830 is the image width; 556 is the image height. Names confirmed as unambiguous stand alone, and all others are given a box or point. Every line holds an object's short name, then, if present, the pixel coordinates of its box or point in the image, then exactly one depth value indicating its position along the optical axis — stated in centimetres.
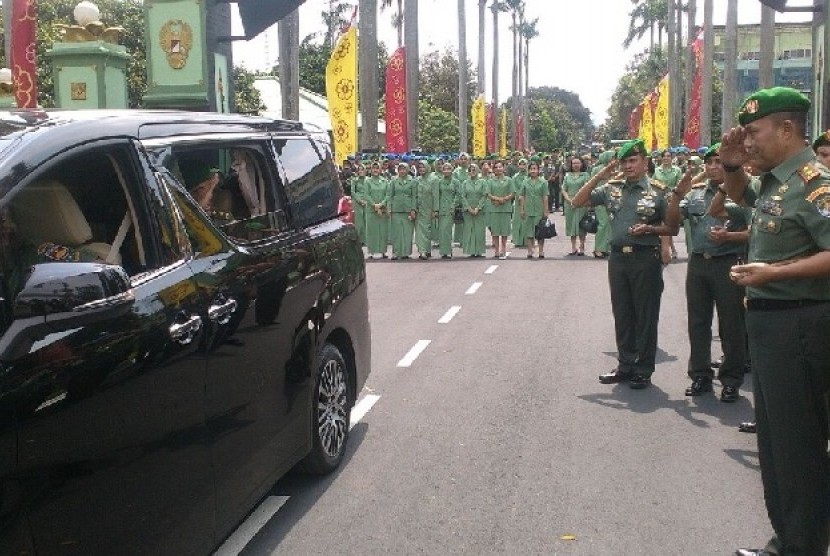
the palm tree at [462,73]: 4394
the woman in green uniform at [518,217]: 1954
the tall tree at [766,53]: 2358
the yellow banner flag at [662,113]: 3775
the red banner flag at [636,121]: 5524
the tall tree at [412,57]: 3238
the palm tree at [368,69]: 2689
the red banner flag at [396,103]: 2742
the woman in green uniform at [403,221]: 1945
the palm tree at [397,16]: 5073
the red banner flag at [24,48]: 1512
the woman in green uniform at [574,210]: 1845
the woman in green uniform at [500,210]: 1933
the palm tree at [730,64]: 2959
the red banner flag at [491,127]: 5673
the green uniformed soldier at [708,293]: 706
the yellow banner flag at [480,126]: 4228
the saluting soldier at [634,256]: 742
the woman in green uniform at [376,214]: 1966
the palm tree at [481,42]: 5314
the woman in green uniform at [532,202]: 1912
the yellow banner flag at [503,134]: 6769
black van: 273
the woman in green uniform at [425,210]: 1933
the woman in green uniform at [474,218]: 1916
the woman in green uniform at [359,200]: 2039
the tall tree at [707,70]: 3316
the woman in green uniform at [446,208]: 1919
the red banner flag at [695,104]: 3159
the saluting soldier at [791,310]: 370
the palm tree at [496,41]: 6216
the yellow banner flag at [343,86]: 2053
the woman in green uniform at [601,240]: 1795
